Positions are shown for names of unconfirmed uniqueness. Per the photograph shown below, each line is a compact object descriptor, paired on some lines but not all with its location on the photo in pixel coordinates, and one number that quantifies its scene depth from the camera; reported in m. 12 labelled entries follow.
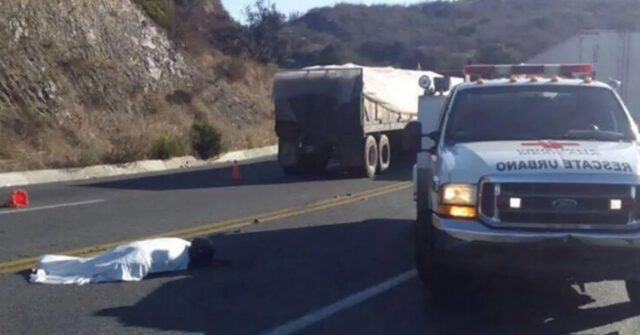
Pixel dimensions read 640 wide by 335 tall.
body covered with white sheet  10.58
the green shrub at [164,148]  30.27
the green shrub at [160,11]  42.94
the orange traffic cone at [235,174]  24.14
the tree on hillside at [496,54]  47.36
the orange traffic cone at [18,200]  17.70
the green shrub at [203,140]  32.78
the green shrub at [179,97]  38.91
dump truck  25.48
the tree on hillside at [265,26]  60.41
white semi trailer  20.17
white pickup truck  8.70
